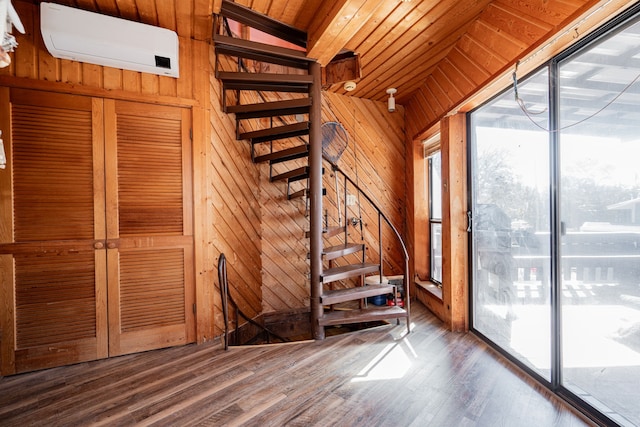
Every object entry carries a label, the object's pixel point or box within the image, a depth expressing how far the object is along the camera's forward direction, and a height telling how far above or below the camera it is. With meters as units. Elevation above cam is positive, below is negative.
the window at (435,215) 3.81 -0.06
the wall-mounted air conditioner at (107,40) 2.10 +1.38
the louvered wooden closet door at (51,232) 2.21 -0.13
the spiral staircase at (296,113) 2.50 +1.00
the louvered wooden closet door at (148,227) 2.46 -0.11
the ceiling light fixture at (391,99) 3.65 +1.46
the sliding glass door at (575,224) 1.52 -0.10
